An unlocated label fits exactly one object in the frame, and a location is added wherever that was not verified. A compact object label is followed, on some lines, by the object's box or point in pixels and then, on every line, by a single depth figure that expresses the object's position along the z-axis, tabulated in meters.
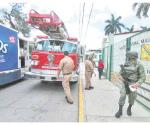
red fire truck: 5.00
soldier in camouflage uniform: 2.96
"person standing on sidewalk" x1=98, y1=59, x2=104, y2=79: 7.59
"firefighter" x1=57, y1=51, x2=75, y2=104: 3.93
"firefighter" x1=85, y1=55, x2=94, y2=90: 5.36
